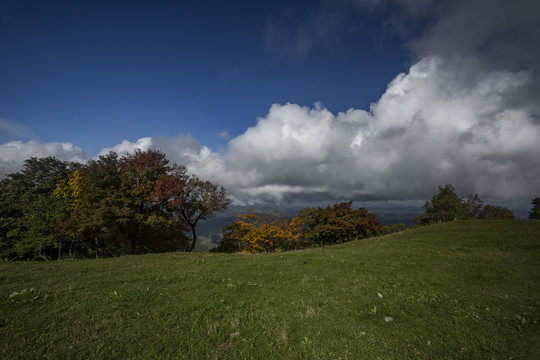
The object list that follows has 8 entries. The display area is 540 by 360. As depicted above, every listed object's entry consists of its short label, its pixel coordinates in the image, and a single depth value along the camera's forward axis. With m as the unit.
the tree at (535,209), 59.72
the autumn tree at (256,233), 34.75
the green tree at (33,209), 26.55
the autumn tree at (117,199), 24.44
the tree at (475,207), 58.06
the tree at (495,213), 54.88
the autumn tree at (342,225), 33.78
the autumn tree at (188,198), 26.55
